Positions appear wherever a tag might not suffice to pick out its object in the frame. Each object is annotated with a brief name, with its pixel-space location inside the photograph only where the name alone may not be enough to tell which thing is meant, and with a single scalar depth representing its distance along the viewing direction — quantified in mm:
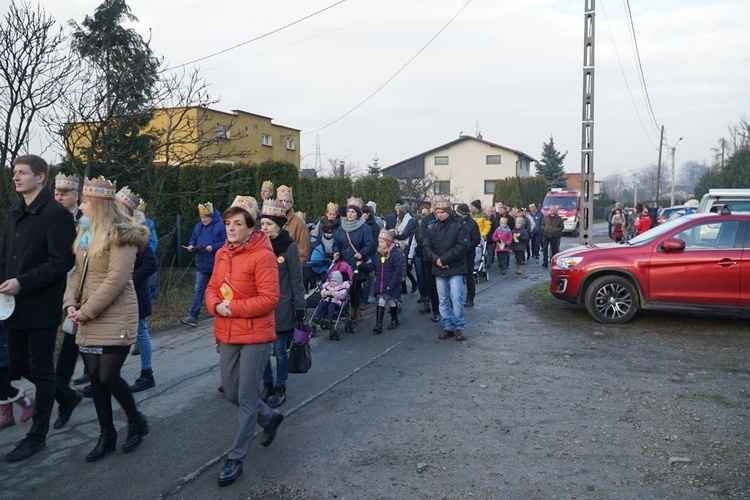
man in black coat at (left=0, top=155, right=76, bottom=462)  4812
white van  13486
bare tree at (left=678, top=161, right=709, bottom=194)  123500
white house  66125
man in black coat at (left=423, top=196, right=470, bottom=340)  8820
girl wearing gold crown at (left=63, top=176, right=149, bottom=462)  4645
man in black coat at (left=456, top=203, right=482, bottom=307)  11391
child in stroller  9086
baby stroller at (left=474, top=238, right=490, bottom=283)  15203
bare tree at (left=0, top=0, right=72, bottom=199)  9742
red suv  9383
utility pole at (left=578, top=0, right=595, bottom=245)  13617
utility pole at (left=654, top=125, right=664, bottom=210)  54844
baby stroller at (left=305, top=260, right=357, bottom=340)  9062
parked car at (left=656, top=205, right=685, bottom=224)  25389
